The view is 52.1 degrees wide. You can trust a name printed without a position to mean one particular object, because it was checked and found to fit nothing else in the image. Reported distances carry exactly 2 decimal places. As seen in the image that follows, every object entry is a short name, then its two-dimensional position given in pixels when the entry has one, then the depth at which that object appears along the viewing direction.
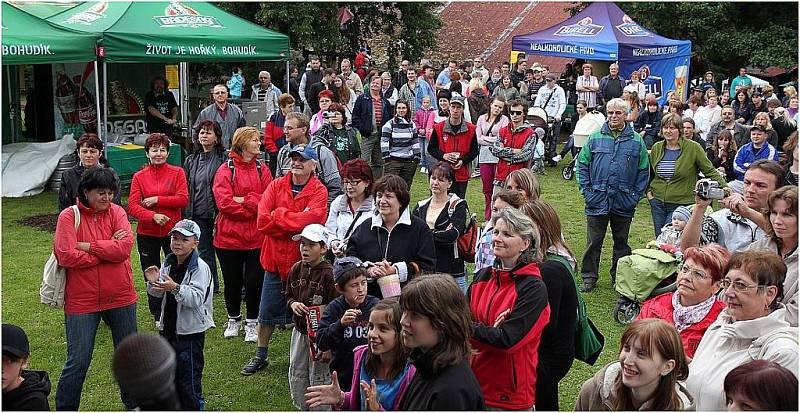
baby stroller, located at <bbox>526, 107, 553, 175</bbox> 14.86
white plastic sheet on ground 12.76
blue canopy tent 19.12
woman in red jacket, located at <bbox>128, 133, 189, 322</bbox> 6.60
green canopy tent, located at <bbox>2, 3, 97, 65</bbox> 10.40
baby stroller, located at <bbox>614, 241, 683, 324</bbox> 6.64
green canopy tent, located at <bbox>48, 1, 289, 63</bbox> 11.33
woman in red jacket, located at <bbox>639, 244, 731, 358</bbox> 4.03
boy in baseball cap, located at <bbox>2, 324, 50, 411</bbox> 3.48
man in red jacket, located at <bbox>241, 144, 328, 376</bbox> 6.00
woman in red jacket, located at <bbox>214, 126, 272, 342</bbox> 6.55
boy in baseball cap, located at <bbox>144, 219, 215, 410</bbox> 5.00
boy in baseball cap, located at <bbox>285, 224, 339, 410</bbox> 4.94
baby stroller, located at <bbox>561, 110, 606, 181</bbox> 14.11
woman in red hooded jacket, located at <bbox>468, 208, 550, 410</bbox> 3.68
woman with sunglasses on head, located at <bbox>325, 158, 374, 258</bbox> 5.95
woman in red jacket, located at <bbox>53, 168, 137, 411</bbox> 4.99
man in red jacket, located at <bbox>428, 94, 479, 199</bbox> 9.54
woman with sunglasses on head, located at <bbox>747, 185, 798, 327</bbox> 4.26
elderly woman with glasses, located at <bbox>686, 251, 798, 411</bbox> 3.31
